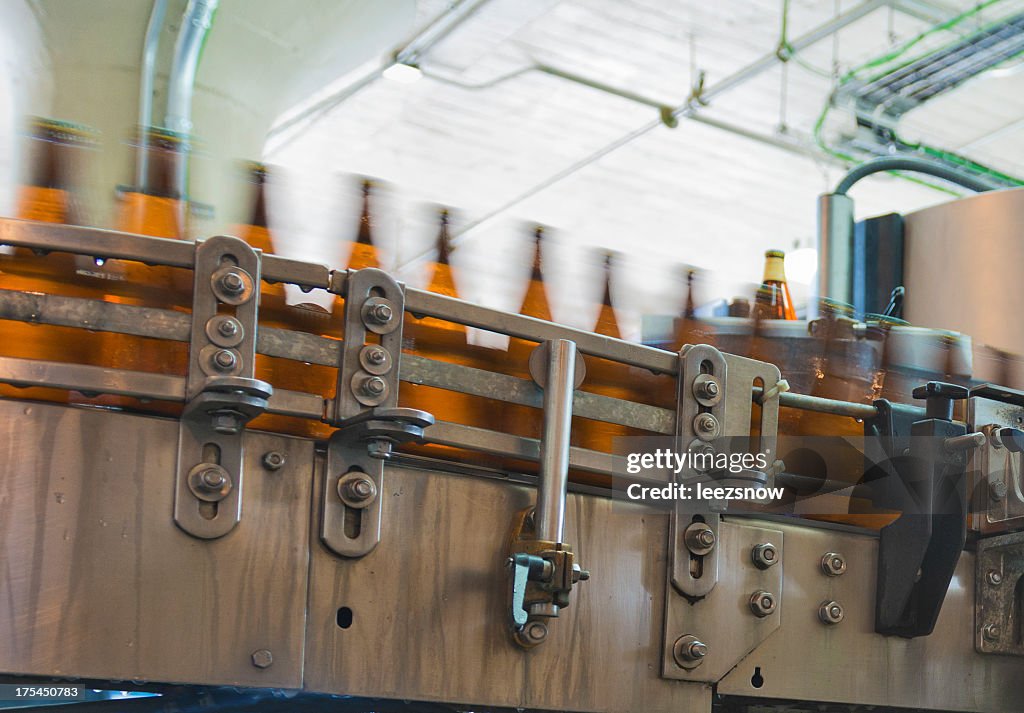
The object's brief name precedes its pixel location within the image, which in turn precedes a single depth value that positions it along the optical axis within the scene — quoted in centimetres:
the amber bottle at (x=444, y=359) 85
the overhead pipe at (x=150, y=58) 111
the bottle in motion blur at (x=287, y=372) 80
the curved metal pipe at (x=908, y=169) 154
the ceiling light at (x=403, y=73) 580
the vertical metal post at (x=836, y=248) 161
